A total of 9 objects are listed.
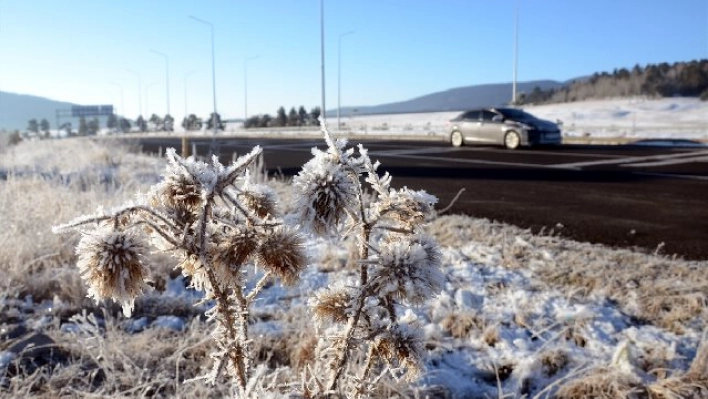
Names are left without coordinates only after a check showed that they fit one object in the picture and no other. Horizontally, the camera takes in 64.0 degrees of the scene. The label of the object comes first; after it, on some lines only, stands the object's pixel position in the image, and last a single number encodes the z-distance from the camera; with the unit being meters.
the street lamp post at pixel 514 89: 31.28
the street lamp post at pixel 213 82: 41.99
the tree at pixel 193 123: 82.31
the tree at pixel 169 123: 77.00
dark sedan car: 17.83
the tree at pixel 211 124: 69.77
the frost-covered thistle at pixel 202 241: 0.81
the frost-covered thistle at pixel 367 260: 0.82
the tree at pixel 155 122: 94.12
